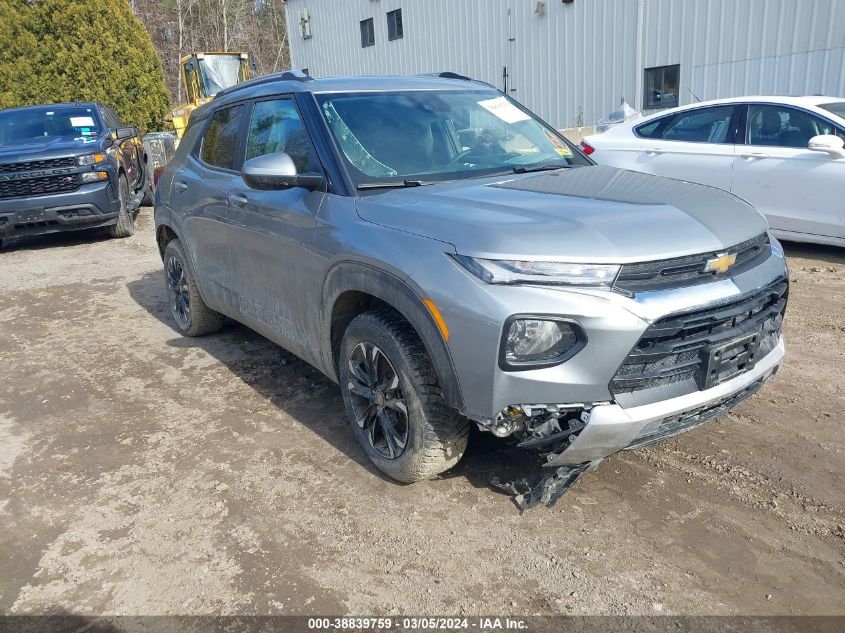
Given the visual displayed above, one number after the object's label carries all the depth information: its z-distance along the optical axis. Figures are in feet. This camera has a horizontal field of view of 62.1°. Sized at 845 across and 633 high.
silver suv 8.15
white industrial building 38.09
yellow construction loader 65.21
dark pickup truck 30.30
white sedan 20.99
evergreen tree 66.03
